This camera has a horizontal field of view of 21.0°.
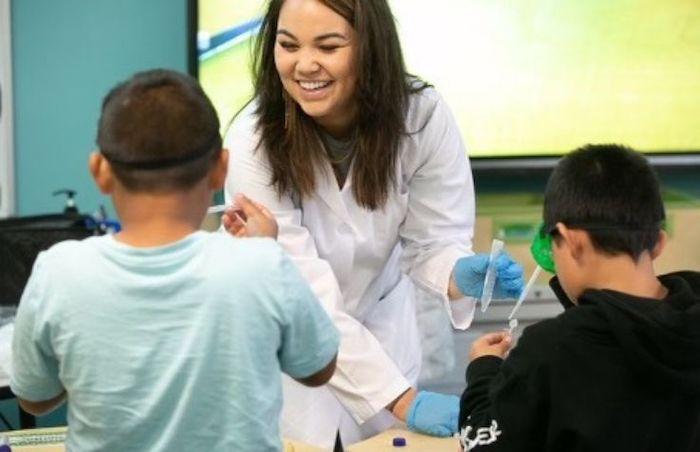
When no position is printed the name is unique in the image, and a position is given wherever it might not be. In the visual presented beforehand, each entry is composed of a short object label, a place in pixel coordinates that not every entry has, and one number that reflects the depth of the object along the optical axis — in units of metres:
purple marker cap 3.37
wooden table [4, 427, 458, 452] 3.34
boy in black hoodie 2.86
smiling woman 3.46
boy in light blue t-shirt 2.68
